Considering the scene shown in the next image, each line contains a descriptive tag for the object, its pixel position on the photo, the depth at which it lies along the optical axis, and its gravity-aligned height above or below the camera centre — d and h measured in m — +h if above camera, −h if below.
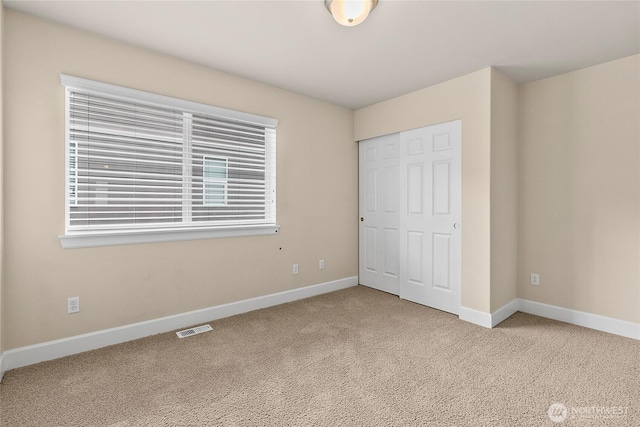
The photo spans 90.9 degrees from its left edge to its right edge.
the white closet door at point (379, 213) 4.05 +0.01
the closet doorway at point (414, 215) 3.38 +0.00
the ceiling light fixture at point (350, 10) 1.91 +1.26
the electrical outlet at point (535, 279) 3.37 -0.69
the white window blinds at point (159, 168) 2.46 +0.41
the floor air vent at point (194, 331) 2.82 -1.08
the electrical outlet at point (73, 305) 2.42 -0.71
